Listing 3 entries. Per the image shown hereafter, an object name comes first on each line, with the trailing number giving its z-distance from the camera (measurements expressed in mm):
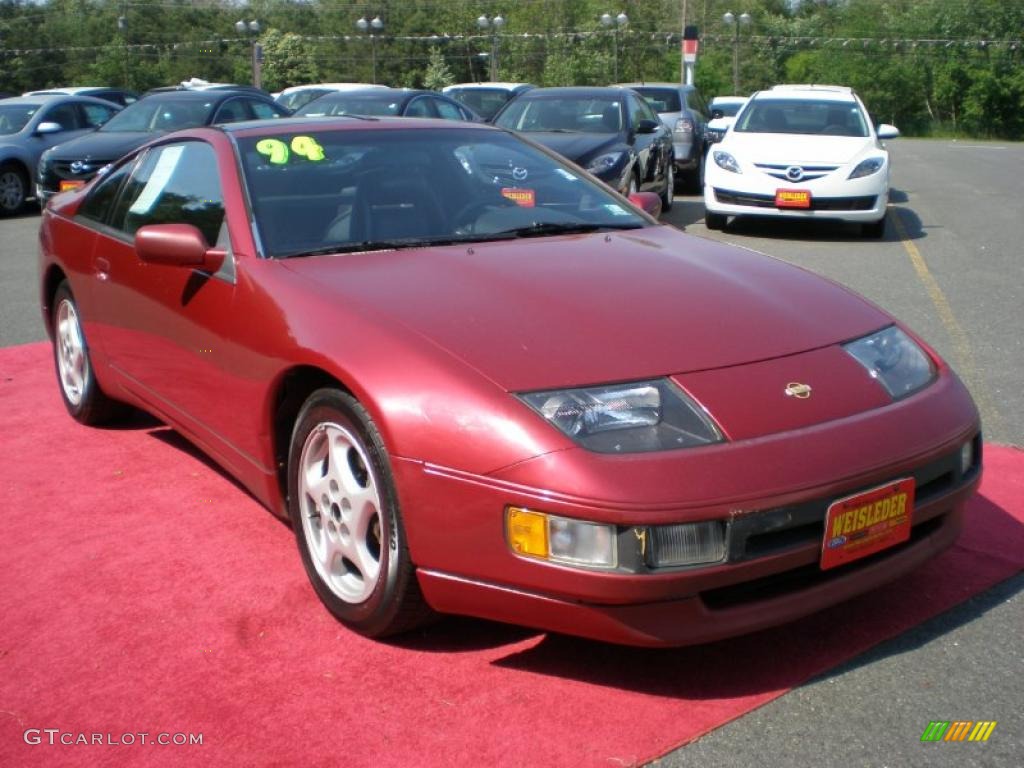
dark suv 16141
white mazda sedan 11422
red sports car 2797
